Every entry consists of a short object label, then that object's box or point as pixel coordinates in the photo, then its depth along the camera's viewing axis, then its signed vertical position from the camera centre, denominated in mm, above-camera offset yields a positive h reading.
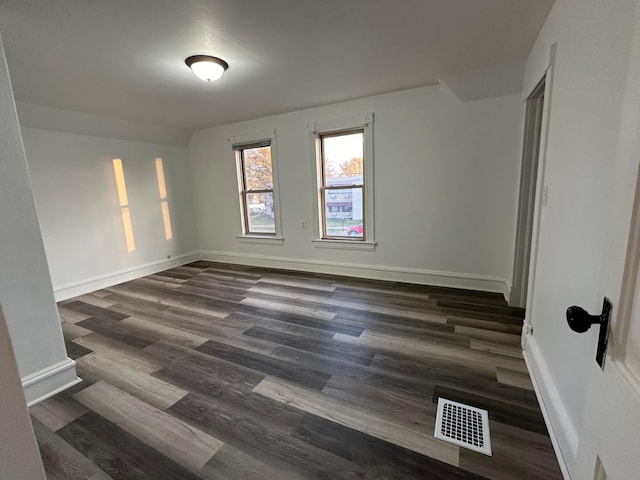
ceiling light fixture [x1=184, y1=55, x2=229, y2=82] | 2439 +1190
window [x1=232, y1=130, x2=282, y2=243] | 4676 +144
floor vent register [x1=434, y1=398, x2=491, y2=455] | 1433 -1294
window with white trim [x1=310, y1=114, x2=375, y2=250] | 3854 +179
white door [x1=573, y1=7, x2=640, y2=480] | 501 -277
